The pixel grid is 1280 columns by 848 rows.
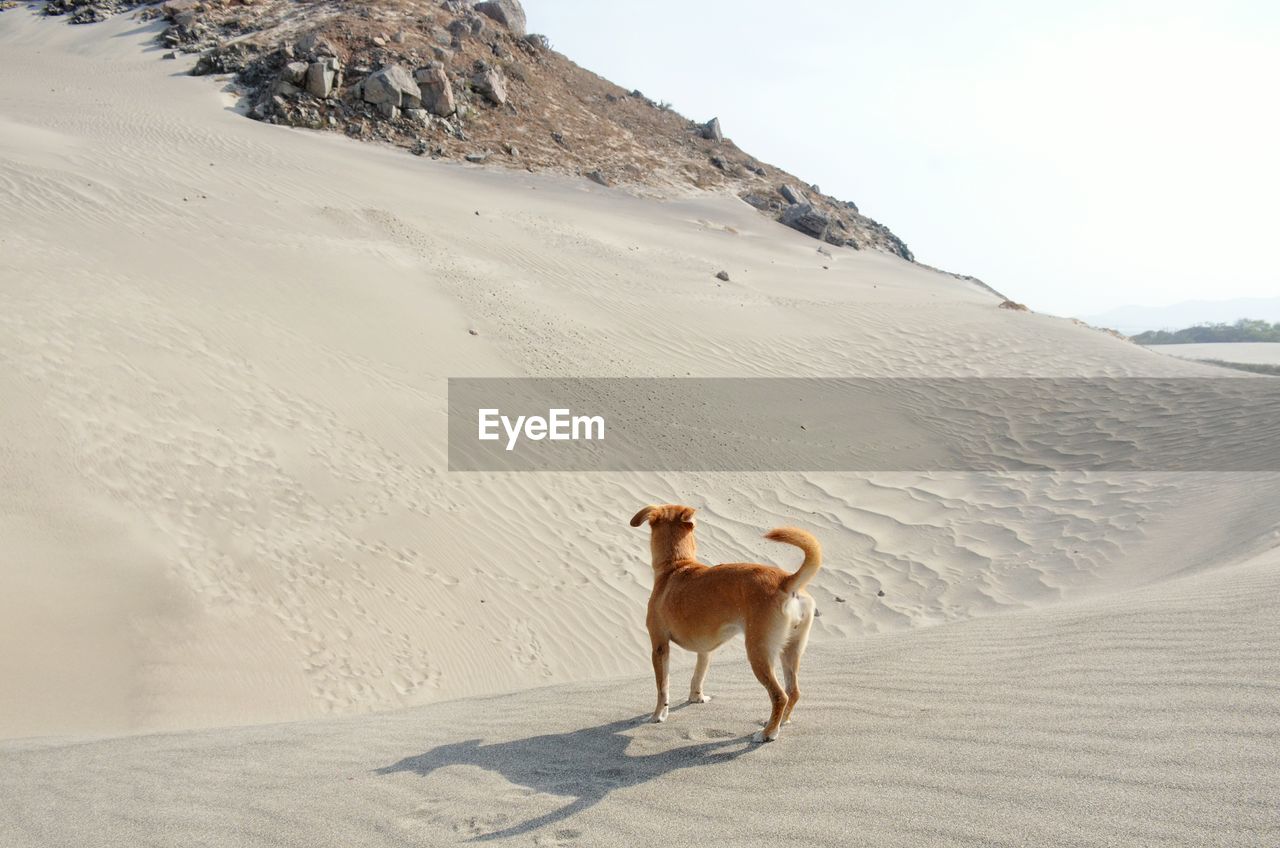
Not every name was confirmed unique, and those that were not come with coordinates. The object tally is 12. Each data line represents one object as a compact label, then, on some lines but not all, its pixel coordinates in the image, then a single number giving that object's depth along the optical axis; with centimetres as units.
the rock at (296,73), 2603
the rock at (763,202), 3130
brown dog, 356
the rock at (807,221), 3017
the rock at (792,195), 3272
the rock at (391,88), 2631
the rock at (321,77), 2598
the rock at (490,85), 2914
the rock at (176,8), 3203
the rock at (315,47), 2642
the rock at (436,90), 2725
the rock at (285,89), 2588
